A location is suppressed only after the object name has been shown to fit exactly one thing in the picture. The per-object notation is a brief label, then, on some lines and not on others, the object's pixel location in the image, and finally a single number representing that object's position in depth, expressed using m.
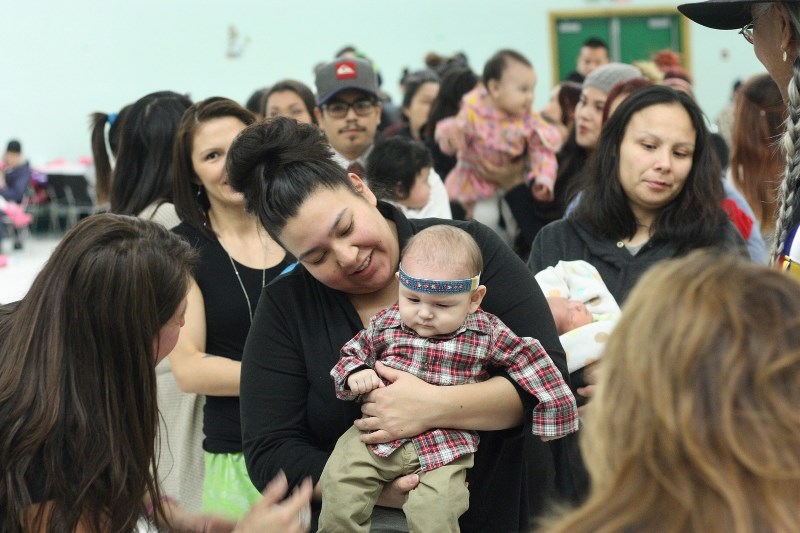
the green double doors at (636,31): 14.86
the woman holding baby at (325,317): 1.98
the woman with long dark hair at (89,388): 1.62
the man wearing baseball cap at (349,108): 4.48
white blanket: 2.45
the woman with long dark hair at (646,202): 2.80
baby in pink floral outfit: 4.41
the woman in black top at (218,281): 2.72
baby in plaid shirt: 1.87
